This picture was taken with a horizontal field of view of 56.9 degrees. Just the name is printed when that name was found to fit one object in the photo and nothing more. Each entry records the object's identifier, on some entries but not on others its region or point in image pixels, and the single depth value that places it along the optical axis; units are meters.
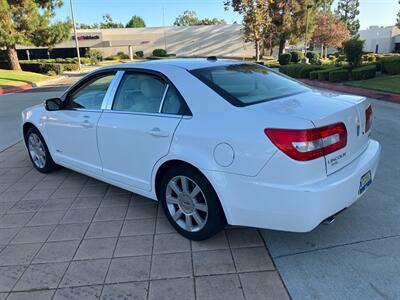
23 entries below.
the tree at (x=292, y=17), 42.66
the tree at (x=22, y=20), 25.67
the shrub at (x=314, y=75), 19.33
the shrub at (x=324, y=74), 18.07
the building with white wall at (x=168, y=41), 63.91
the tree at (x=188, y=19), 127.56
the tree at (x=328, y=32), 51.69
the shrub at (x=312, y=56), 40.63
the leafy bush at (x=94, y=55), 58.45
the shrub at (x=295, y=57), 38.12
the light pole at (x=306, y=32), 42.66
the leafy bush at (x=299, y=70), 20.88
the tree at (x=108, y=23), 125.01
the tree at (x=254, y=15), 39.12
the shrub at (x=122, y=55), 61.67
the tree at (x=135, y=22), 129.38
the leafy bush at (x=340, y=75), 16.92
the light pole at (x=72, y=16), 34.46
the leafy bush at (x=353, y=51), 17.30
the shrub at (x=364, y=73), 16.30
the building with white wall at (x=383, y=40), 70.81
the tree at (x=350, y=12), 90.06
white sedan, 2.71
